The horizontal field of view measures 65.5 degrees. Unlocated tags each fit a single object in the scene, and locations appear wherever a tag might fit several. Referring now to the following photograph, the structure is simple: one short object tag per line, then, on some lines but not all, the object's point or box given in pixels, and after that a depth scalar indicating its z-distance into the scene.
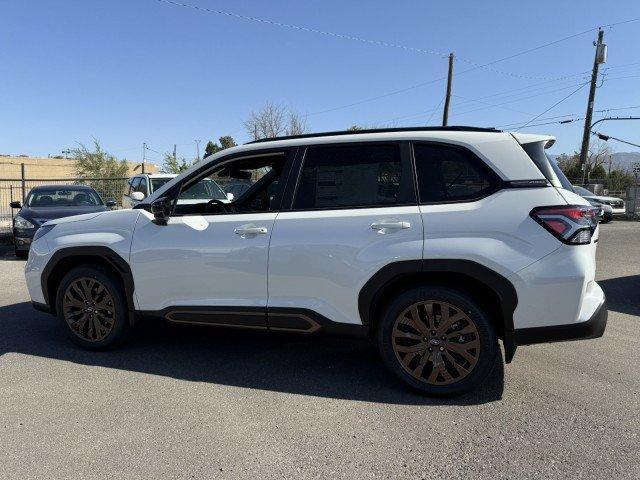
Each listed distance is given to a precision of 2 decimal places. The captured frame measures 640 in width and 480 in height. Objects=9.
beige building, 58.69
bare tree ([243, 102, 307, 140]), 34.03
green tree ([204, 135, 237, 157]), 59.67
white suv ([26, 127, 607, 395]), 3.31
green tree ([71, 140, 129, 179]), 37.50
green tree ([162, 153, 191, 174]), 35.16
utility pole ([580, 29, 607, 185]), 27.94
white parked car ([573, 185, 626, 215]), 20.20
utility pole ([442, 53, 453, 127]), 25.45
